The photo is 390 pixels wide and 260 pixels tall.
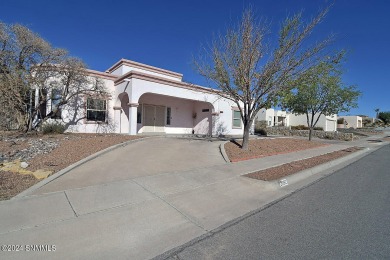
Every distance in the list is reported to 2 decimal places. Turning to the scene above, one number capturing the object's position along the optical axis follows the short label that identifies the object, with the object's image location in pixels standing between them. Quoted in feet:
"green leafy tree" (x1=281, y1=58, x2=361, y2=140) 52.40
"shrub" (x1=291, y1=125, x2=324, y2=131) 112.16
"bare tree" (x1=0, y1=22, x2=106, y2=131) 31.68
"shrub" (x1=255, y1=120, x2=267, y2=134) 89.25
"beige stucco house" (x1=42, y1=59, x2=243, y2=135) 43.29
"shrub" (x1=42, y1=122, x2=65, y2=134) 37.01
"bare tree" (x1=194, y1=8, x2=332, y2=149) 29.76
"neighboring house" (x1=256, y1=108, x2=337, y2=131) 121.15
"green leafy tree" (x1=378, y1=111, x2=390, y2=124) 250.16
